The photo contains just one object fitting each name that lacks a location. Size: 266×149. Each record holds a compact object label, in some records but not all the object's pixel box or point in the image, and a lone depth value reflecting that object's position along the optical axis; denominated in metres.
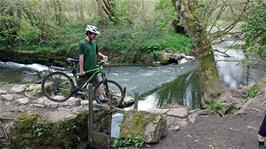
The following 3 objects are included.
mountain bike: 9.16
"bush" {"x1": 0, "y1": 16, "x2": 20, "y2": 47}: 22.92
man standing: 8.51
